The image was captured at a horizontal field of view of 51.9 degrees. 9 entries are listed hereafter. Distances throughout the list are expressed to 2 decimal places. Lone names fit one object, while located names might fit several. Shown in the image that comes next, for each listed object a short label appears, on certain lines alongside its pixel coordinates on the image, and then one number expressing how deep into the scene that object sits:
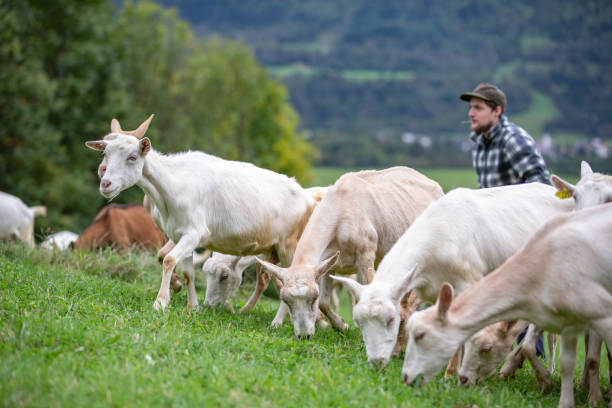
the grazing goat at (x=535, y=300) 5.51
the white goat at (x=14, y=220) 16.20
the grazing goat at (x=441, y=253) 6.30
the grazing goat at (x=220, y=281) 9.42
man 8.97
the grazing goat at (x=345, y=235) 7.30
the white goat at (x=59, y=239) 11.43
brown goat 12.94
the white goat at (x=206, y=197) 7.86
